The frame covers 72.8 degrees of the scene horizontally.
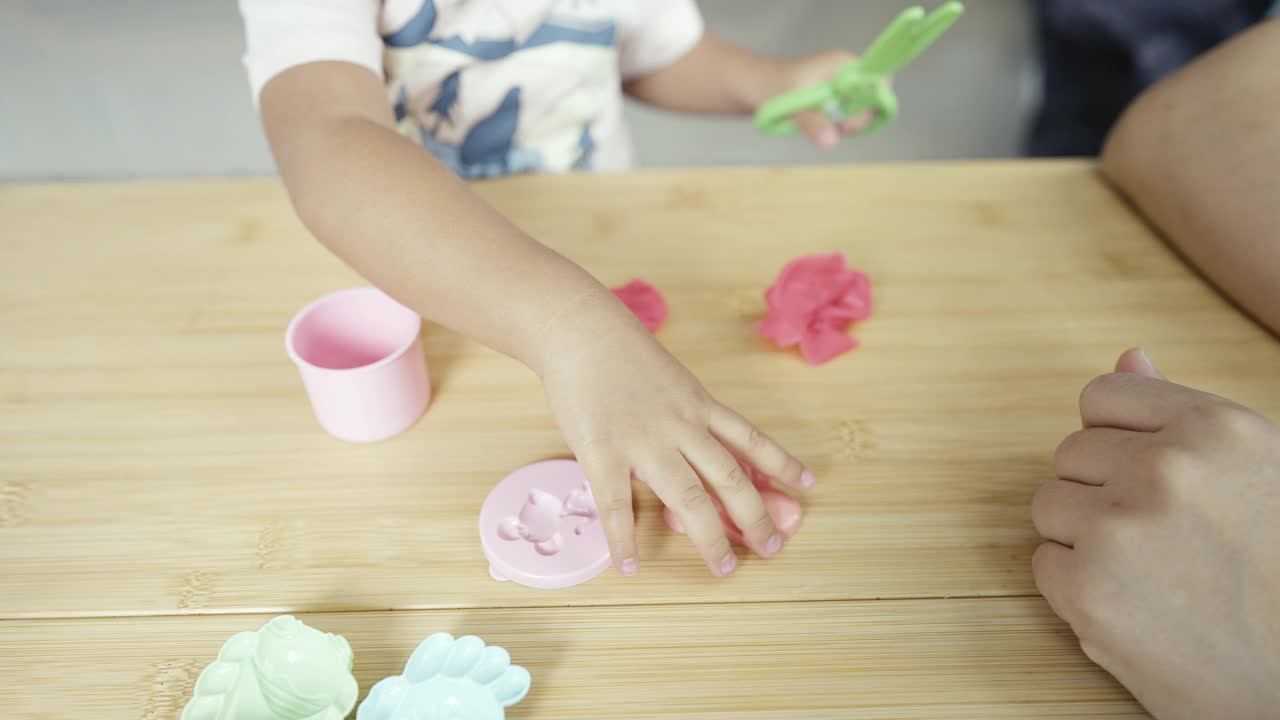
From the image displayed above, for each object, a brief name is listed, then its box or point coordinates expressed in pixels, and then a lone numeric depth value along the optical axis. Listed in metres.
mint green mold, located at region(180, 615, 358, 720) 0.38
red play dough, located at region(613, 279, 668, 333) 0.60
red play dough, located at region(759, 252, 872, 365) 0.58
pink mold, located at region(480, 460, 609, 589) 0.44
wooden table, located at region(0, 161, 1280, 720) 0.41
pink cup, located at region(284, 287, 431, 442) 0.50
